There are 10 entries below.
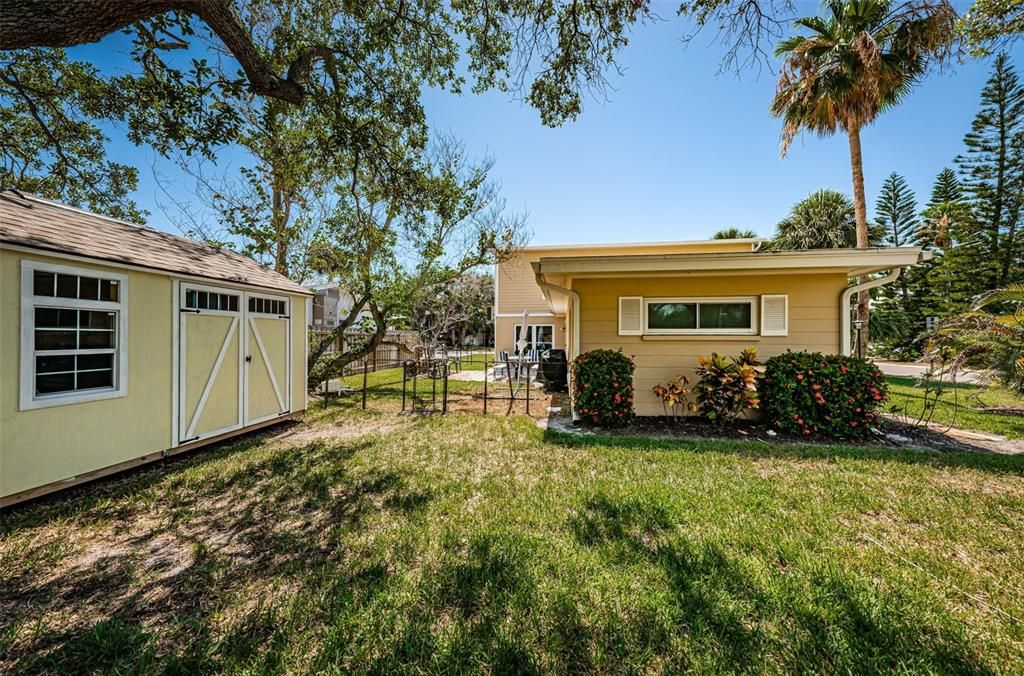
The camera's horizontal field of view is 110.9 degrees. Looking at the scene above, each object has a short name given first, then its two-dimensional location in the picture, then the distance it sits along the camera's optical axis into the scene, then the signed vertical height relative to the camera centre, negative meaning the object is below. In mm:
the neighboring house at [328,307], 22328 +2289
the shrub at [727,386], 5505 -707
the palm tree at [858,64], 8555 +7138
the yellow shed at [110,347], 3186 -62
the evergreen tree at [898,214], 22359 +8283
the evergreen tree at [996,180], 16812 +8187
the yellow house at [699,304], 5623 +670
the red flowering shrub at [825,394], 5254 -793
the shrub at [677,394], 5789 -867
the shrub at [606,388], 5770 -764
